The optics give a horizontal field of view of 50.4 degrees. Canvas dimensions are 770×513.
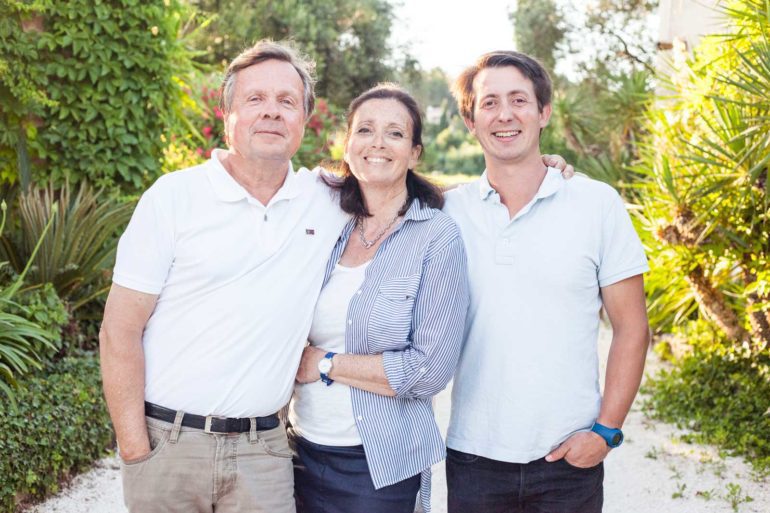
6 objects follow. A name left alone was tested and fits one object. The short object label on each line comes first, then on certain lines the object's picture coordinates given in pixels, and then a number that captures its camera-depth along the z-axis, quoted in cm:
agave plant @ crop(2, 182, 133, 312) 581
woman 264
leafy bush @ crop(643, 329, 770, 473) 591
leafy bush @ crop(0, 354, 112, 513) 443
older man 267
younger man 279
